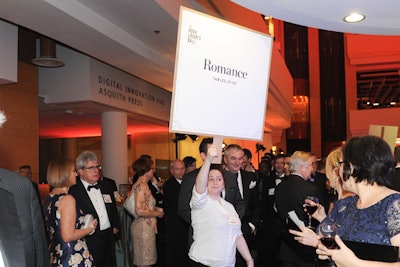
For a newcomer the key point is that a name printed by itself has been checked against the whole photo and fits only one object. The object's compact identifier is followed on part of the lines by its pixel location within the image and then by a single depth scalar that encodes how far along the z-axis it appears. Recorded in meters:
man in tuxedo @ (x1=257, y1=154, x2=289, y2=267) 6.20
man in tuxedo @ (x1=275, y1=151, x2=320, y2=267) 3.96
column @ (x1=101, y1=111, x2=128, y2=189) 9.20
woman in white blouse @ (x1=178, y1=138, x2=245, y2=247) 3.45
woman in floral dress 3.21
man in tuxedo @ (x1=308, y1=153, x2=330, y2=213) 4.54
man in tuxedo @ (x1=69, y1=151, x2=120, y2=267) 3.97
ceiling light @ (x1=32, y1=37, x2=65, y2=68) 7.26
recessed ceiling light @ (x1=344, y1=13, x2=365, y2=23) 3.60
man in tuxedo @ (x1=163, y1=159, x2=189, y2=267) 5.20
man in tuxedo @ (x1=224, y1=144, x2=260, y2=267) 4.17
